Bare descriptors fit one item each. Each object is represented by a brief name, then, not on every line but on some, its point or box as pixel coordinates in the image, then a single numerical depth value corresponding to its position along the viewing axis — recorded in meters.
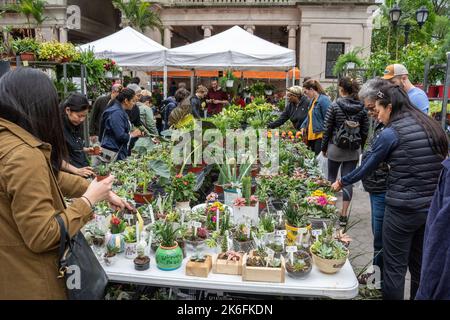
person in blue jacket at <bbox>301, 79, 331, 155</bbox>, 5.39
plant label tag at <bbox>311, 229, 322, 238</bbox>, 2.14
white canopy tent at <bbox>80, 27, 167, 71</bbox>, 8.20
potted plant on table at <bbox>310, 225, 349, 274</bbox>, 1.92
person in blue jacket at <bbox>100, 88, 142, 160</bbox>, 4.29
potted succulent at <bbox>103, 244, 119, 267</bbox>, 1.98
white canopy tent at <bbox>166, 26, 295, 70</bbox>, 7.69
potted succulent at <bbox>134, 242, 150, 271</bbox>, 1.93
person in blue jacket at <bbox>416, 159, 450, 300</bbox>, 1.22
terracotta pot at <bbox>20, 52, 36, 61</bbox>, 5.34
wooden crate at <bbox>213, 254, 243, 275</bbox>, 1.91
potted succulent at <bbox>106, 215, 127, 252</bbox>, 2.06
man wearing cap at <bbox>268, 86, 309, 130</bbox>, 6.00
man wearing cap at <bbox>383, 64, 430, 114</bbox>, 3.35
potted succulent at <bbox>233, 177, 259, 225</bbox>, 2.47
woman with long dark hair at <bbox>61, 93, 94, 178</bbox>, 3.27
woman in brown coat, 1.24
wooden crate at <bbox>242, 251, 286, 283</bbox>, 1.84
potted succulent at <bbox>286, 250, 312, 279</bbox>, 1.87
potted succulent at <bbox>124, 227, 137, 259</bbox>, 2.05
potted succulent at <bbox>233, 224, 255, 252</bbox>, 2.13
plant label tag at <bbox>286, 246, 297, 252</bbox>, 1.93
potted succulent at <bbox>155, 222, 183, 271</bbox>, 1.94
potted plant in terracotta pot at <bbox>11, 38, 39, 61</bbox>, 5.35
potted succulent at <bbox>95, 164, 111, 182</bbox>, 3.00
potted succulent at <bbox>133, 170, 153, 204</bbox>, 2.87
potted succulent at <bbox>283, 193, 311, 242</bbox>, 2.20
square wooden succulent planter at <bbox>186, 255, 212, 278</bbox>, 1.89
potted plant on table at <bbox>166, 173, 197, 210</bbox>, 2.83
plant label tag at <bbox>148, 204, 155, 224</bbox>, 2.37
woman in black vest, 2.36
